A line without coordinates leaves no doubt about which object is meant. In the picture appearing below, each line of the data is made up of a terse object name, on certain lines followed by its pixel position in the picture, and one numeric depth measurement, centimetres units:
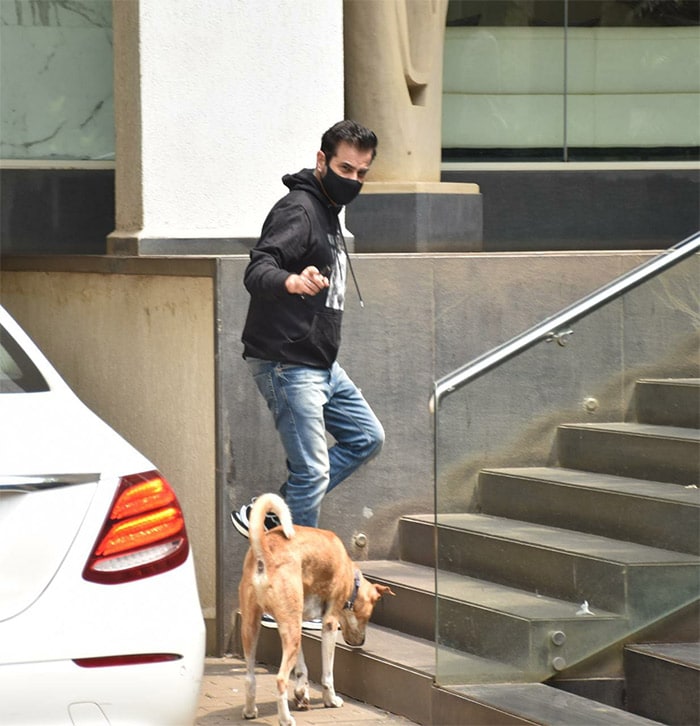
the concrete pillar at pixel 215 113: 1641
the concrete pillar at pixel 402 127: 1894
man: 1284
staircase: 1198
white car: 754
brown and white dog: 1177
